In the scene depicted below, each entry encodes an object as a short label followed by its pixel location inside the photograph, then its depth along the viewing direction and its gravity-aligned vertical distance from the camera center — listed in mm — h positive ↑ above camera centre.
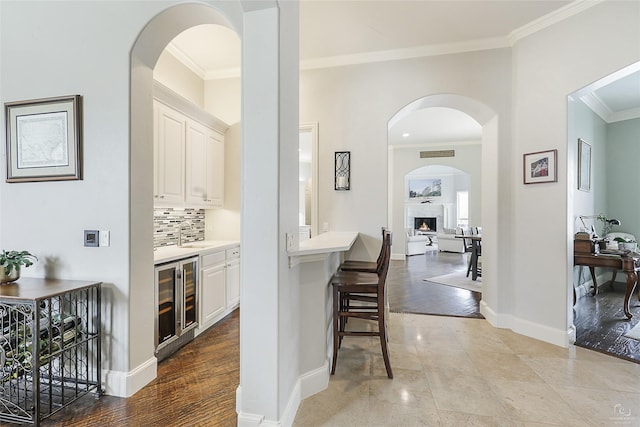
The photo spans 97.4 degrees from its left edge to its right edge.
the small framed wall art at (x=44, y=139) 2025 +524
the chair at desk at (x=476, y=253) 5039 -790
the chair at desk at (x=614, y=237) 3889 -408
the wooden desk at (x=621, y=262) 3203 -607
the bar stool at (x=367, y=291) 2129 -615
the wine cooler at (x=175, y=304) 2381 -849
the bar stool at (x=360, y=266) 2573 -532
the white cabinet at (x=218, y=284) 2883 -823
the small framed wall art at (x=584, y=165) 4023 +679
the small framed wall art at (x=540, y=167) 2795 +458
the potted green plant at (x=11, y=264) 1853 -356
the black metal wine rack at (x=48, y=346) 1643 -862
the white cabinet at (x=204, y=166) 3139 +543
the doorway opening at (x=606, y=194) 3453 +278
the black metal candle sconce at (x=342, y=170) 3471 +508
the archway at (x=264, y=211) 1532 +0
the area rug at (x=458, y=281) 4680 -1261
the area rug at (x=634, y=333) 2889 -1291
